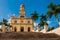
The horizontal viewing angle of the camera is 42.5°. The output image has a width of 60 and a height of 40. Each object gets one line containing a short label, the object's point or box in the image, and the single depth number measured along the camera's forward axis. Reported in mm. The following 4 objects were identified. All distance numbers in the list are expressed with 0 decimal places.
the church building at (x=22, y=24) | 35807
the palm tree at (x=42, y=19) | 27381
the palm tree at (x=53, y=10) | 21812
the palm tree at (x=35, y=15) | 30811
